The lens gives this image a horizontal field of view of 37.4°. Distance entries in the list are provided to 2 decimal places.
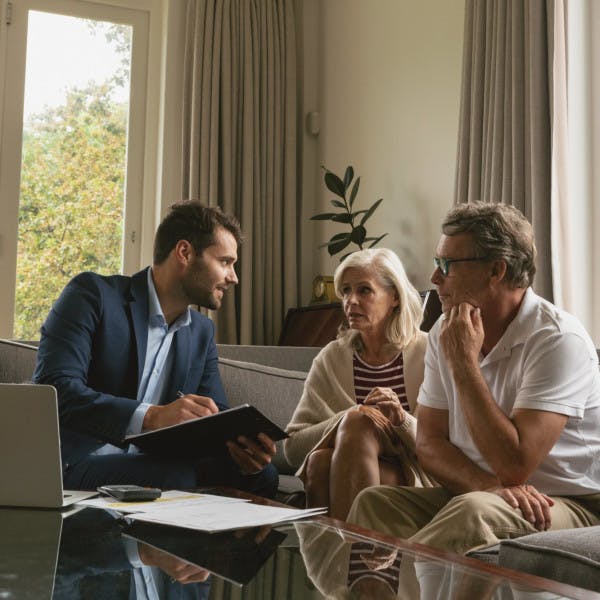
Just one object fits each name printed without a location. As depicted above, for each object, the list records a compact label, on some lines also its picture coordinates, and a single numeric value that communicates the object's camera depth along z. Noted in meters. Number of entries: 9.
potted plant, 4.30
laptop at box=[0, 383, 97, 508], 1.46
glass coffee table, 0.93
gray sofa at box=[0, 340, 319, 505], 2.94
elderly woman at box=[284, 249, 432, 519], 2.22
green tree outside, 4.86
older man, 1.60
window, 4.85
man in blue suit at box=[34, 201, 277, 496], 2.03
